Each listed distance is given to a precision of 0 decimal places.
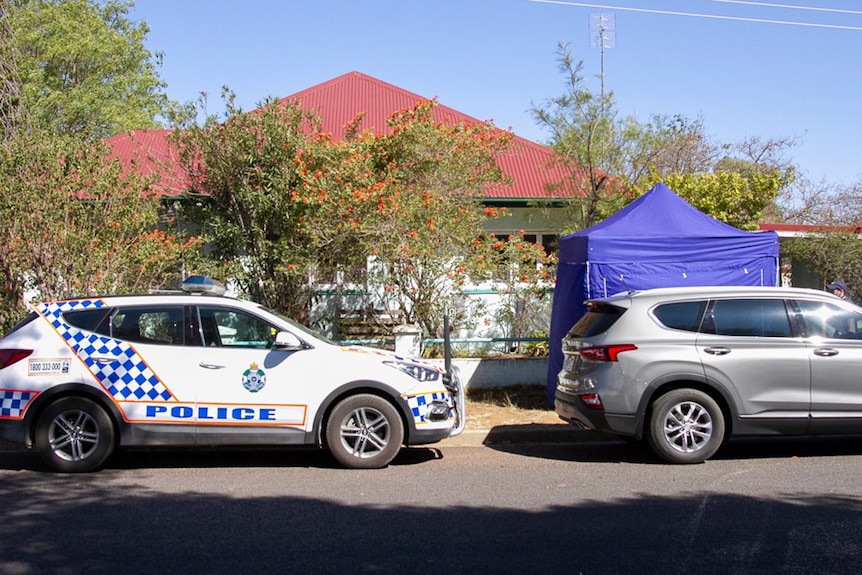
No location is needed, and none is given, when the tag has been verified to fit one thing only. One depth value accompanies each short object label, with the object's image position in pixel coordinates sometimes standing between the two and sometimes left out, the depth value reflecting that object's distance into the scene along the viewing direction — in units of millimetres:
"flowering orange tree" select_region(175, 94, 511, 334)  11891
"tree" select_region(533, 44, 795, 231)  17078
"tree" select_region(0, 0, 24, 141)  11578
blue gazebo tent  10359
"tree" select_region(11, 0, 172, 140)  27109
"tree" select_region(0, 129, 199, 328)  10414
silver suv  8086
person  12025
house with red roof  19300
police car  7820
